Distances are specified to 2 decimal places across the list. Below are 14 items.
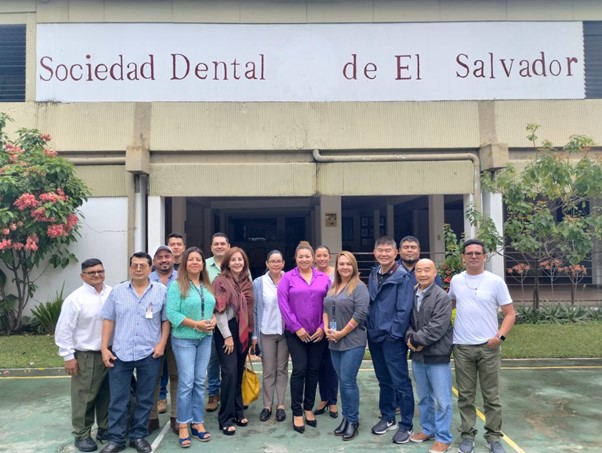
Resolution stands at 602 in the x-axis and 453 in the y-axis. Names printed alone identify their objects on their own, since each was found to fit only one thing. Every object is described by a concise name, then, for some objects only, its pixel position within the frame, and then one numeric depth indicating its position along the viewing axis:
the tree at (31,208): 7.63
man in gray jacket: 3.79
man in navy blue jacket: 4.02
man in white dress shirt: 3.86
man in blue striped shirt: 3.86
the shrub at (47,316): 8.42
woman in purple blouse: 4.25
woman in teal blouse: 3.96
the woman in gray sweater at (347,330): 4.07
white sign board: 9.23
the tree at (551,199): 7.53
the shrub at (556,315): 8.88
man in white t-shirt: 3.80
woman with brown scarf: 4.23
